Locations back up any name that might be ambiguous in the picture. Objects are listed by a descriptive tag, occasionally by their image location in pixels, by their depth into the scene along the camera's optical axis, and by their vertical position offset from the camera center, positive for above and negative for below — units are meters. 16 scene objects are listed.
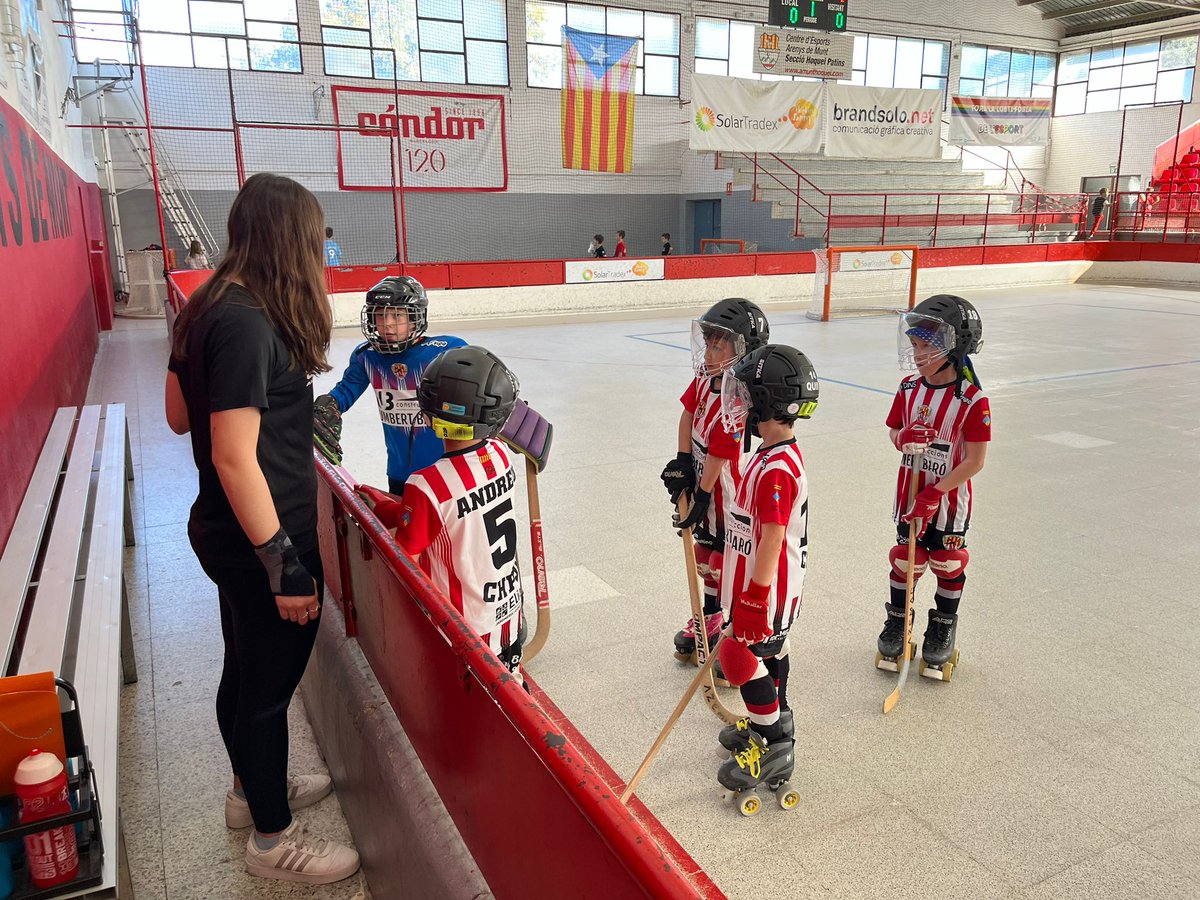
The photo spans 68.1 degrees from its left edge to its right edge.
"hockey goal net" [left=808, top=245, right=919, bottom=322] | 16.17 -0.88
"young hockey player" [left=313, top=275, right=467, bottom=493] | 3.53 -0.50
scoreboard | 17.38 +4.36
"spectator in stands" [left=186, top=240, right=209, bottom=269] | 16.84 -0.23
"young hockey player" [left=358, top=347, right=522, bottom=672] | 2.40 -0.68
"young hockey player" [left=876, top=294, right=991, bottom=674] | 3.60 -0.84
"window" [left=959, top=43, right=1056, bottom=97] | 30.66 +5.64
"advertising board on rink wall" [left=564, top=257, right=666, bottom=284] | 18.11 -0.59
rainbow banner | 28.08 +3.66
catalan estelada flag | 22.97 +3.69
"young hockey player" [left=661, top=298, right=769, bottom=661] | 3.53 -0.84
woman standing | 2.04 -0.48
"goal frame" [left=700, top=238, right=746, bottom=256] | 23.20 -0.07
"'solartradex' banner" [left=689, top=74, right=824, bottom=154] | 22.58 +3.17
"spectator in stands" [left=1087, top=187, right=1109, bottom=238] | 24.42 +0.77
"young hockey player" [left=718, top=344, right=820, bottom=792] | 2.71 -0.99
